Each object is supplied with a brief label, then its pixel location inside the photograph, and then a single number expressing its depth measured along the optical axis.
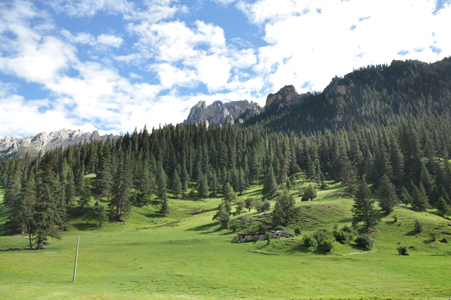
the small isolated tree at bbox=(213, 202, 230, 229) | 77.69
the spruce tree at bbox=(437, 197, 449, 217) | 73.44
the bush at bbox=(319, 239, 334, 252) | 47.81
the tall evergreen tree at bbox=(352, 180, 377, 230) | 64.50
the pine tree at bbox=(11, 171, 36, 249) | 64.88
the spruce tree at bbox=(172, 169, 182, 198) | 126.36
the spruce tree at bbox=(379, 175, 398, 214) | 73.21
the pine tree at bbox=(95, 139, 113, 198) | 111.00
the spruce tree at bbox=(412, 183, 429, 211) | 78.19
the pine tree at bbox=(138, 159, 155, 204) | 110.50
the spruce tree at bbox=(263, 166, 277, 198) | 116.31
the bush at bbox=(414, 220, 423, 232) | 60.59
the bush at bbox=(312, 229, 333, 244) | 50.19
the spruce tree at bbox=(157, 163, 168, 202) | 110.56
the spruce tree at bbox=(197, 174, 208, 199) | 126.09
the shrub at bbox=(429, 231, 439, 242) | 55.12
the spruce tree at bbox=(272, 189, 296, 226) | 72.88
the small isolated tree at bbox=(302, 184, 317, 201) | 91.50
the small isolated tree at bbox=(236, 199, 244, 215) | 91.00
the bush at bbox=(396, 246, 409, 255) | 45.88
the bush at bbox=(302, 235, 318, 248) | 49.39
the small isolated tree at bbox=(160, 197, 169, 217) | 101.25
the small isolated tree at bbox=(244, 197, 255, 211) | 95.35
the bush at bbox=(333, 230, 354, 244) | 52.53
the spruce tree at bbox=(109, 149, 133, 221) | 93.12
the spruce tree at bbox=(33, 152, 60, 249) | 53.78
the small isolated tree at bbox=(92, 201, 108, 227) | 84.00
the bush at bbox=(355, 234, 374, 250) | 51.41
